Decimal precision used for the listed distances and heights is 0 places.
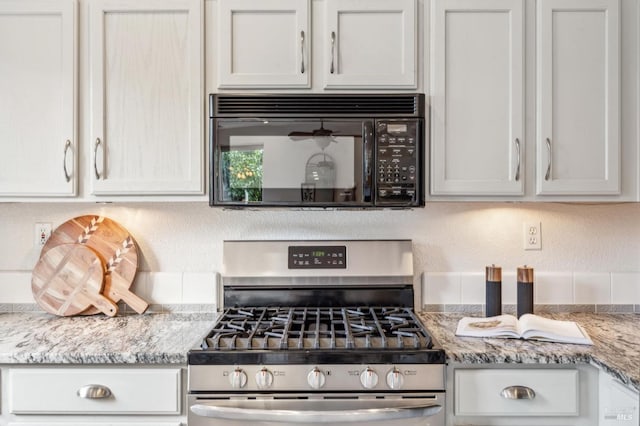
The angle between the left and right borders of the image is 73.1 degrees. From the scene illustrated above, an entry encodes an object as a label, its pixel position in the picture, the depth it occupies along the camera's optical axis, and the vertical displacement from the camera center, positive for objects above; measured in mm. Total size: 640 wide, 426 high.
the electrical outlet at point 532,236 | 1871 -95
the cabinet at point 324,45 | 1556 +610
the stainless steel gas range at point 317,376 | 1241 -473
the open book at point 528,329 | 1386 -386
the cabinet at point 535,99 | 1557 +416
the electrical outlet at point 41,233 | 1871 -87
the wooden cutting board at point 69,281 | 1734 -278
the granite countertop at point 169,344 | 1275 -419
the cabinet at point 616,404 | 1128 -517
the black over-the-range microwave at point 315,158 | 1521 +196
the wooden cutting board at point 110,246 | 1779 -139
